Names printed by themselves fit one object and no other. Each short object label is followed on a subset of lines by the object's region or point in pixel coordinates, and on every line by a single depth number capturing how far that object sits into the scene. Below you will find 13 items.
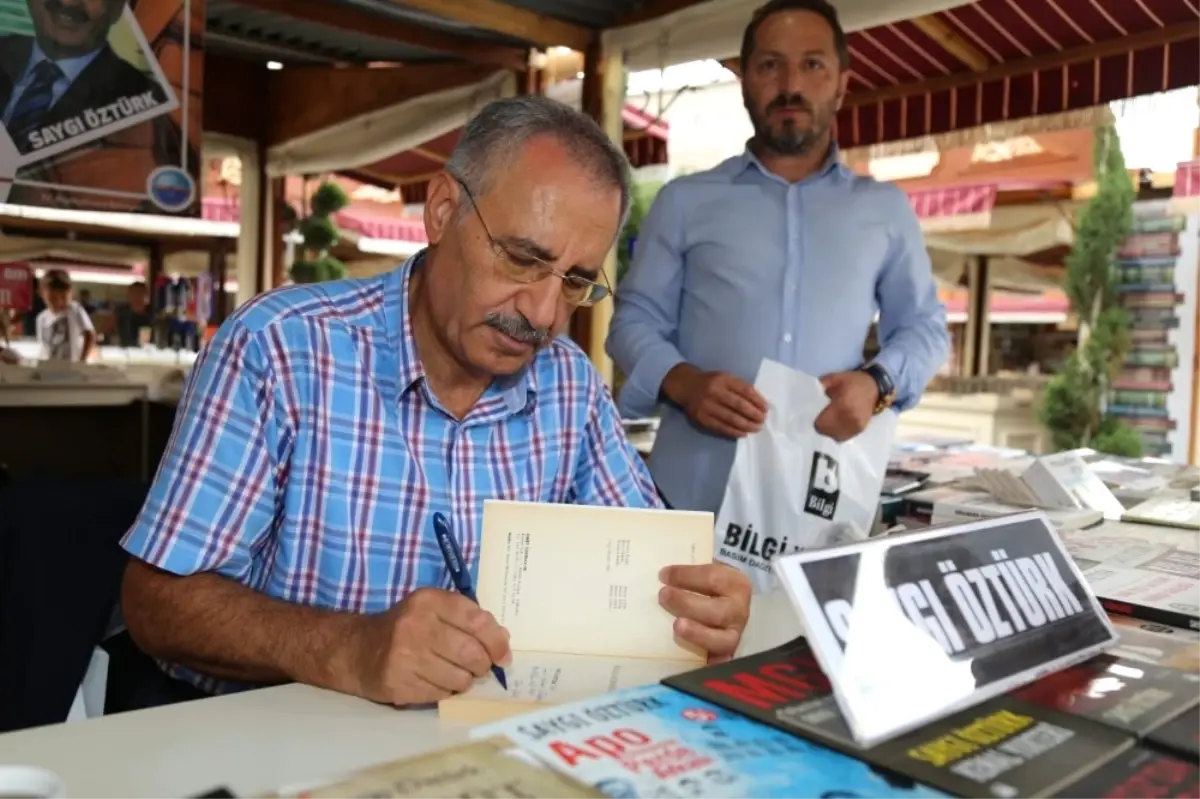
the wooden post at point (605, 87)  3.70
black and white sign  0.68
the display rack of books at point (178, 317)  5.94
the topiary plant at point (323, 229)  5.50
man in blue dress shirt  1.88
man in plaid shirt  0.97
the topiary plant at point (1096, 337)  5.84
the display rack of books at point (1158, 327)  5.84
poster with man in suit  2.89
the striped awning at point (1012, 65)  2.83
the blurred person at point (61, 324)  5.06
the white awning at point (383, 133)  4.52
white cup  0.49
